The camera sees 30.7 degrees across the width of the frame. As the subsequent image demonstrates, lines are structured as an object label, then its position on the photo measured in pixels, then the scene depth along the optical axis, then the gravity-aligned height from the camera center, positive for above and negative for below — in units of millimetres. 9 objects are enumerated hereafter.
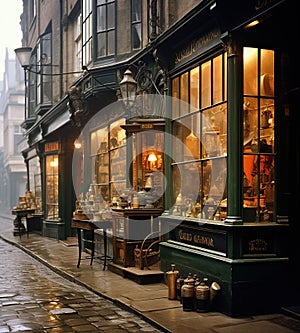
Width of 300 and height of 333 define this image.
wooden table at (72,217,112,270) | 12648 -893
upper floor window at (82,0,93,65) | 15445 +4576
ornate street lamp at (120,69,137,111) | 11570 +2127
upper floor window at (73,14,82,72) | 18314 +4909
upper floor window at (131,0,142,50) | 13445 +4092
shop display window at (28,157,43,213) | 23312 +349
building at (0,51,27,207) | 52844 +4424
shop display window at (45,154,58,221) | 20766 +63
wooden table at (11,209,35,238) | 21172 -961
